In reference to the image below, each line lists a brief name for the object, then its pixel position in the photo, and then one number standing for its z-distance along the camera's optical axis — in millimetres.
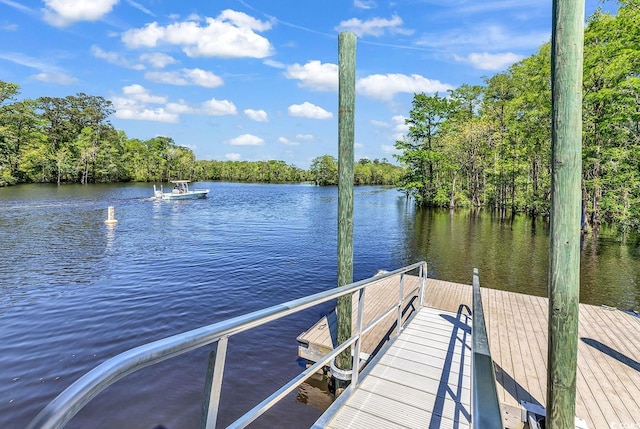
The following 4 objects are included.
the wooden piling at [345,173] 4391
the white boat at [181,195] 37219
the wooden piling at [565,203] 2633
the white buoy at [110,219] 20547
